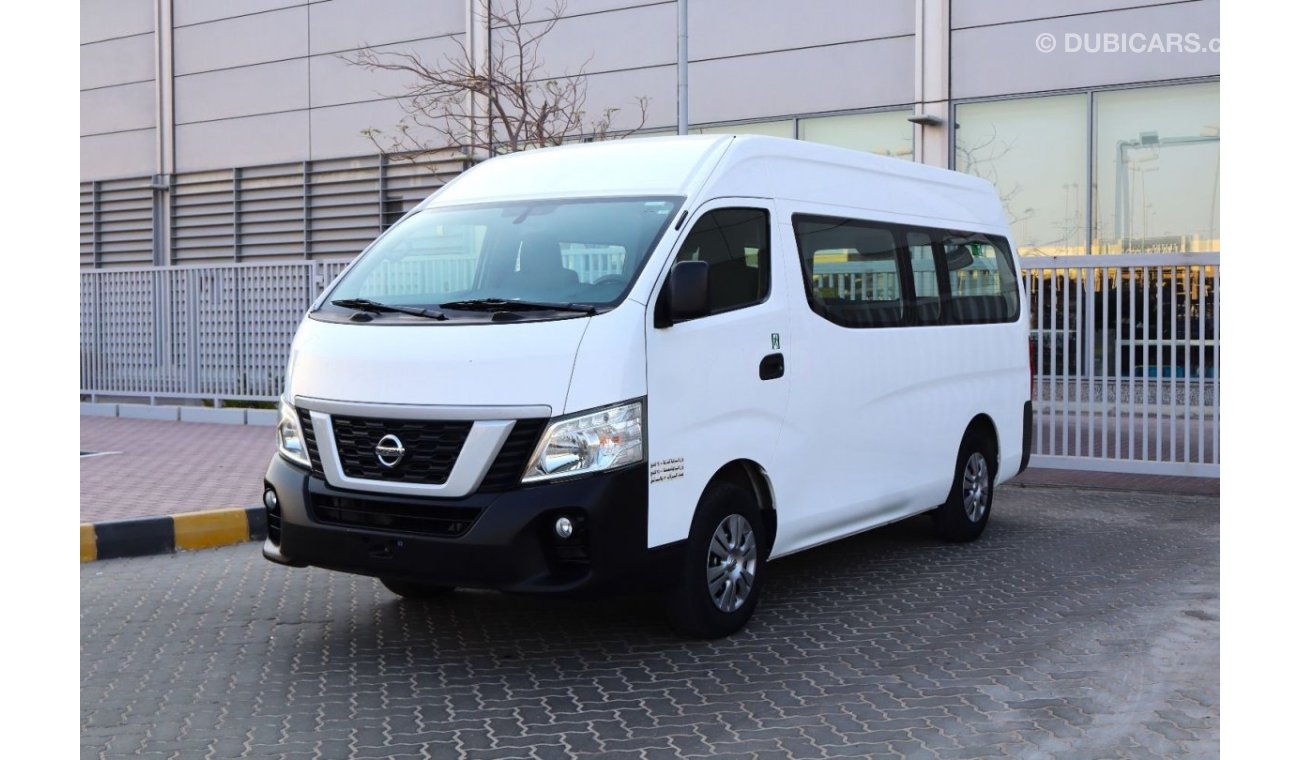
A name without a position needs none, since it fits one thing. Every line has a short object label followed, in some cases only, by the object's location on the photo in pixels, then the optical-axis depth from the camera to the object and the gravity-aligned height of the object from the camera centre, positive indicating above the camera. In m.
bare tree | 19.77 +3.45
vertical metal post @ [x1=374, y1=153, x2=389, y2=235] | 22.53 +2.44
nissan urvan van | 5.65 -0.21
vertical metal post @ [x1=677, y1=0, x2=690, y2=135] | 15.72 +2.96
